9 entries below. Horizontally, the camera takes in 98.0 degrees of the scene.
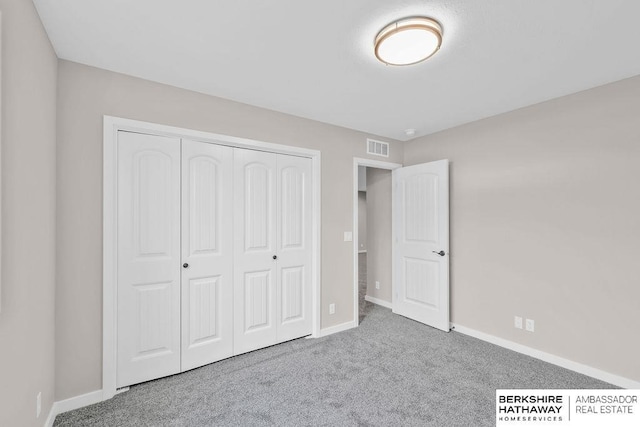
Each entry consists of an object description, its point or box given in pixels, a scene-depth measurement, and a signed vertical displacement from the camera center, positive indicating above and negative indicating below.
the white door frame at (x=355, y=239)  3.53 -0.30
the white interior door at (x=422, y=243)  3.42 -0.36
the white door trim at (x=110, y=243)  2.08 -0.21
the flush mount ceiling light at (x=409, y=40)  1.61 +1.07
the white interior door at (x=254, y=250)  2.75 -0.35
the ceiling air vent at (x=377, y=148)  3.72 +0.93
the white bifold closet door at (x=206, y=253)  2.47 -0.35
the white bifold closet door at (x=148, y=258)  2.20 -0.35
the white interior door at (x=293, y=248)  3.02 -0.36
